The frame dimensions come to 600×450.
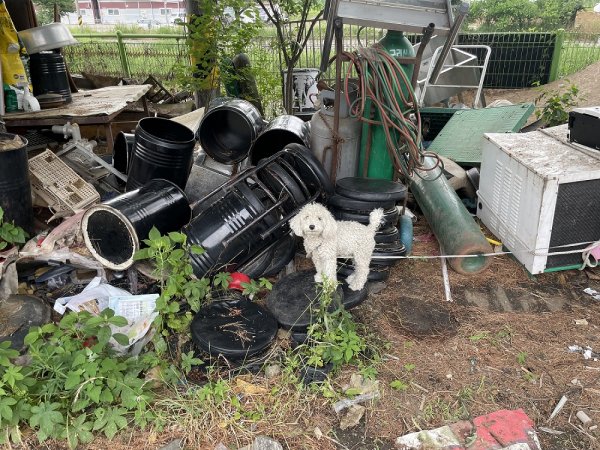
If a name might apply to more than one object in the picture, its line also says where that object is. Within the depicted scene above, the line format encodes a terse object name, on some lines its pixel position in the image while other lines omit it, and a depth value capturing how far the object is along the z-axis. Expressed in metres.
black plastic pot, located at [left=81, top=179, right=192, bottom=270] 3.39
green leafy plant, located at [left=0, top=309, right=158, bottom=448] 2.46
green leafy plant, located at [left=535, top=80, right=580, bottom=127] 5.75
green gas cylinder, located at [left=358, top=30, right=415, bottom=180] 4.17
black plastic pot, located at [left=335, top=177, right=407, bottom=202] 3.53
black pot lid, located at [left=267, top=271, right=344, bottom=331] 3.13
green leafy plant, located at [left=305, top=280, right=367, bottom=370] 2.86
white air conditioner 3.37
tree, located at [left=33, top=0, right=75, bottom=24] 21.88
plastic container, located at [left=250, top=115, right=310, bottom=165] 4.62
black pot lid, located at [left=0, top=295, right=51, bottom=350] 3.07
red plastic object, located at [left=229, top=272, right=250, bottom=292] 3.52
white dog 3.04
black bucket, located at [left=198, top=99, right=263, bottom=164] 4.80
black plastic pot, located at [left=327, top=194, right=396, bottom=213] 3.55
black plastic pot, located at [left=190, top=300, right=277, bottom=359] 2.88
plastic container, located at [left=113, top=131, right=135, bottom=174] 4.78
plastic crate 4.11
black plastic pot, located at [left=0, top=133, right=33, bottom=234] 3.67
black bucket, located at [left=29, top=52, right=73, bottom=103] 5.59
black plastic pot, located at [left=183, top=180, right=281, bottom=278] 3.47
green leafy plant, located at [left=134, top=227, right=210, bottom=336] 3.10
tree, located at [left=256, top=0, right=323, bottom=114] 6.96
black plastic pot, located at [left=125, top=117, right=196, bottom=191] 4.00
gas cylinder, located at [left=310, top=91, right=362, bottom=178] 4.32
